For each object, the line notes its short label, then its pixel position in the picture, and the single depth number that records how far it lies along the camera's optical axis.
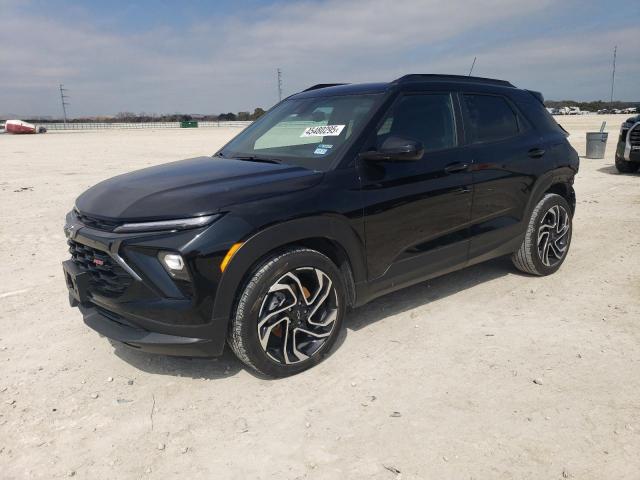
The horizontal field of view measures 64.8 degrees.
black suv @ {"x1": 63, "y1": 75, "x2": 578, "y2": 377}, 2.76
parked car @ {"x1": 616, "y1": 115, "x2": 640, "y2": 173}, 11.23
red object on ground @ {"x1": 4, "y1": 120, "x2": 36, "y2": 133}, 47.88
